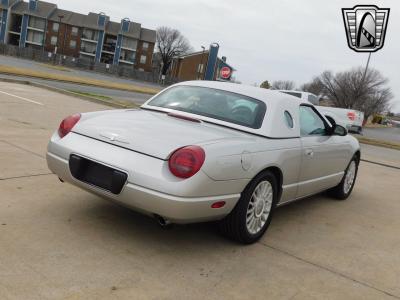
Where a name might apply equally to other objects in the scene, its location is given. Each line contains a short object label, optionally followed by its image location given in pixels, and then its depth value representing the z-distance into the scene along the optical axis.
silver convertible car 3.46
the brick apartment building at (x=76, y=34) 86.50
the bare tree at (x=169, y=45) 98.38
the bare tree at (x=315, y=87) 74.01
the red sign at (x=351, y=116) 19.88
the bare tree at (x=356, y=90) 54.88
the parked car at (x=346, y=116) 19.05
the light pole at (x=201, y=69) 85.48
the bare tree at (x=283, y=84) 95.69
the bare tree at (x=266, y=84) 57.44
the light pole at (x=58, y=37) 87.19
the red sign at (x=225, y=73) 22.75
